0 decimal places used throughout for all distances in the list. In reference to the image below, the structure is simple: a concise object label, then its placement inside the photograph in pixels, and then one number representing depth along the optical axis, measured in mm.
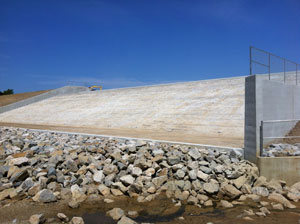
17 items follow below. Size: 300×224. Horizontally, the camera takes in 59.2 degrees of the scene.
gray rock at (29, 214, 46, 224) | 5254
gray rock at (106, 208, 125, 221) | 5656
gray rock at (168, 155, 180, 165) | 7922
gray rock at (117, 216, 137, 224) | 5117
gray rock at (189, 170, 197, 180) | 7309
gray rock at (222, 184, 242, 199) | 6875
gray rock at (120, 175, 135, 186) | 7086
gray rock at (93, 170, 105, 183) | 7293
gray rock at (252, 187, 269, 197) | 7139
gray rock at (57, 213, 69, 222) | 5464
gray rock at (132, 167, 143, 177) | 7418
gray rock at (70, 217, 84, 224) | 5203
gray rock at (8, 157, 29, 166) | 7797
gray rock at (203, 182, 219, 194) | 6910
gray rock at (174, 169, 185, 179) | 7384
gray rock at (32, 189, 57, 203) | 6395
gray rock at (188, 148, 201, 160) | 8111
